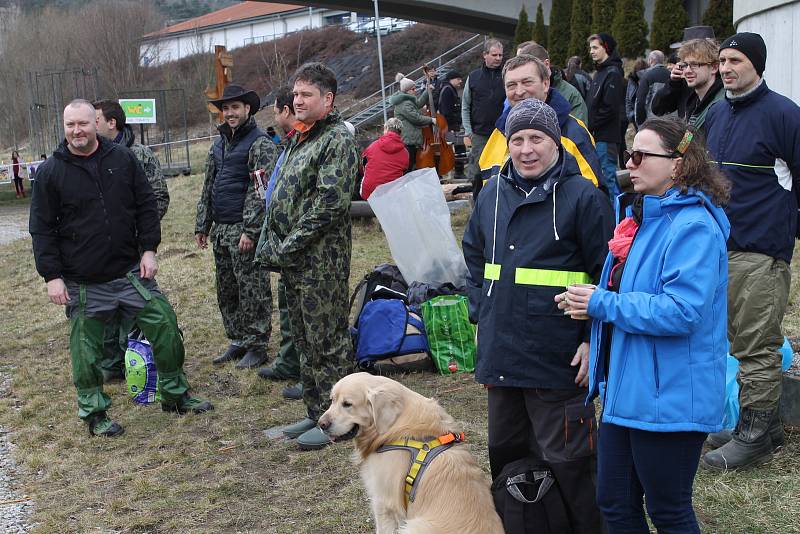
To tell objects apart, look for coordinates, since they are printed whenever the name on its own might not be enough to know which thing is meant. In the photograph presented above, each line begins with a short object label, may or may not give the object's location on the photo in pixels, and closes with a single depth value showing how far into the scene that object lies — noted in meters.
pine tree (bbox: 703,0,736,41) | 20.16
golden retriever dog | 3.42
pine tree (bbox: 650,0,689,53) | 20.58
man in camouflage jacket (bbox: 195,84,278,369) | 6.73
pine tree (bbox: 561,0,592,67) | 24.30
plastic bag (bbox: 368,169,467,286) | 7.16
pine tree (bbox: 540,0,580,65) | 26.33
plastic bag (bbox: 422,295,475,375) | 6.55
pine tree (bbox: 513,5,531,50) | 28.88
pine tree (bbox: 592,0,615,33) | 22.75
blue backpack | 6.54
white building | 66.69
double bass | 12.91
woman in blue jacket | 2.77
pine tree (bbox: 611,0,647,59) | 21.58
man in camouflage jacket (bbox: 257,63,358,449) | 4.97
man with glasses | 4.84
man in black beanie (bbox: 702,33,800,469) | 4.16
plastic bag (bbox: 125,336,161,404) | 6.49
